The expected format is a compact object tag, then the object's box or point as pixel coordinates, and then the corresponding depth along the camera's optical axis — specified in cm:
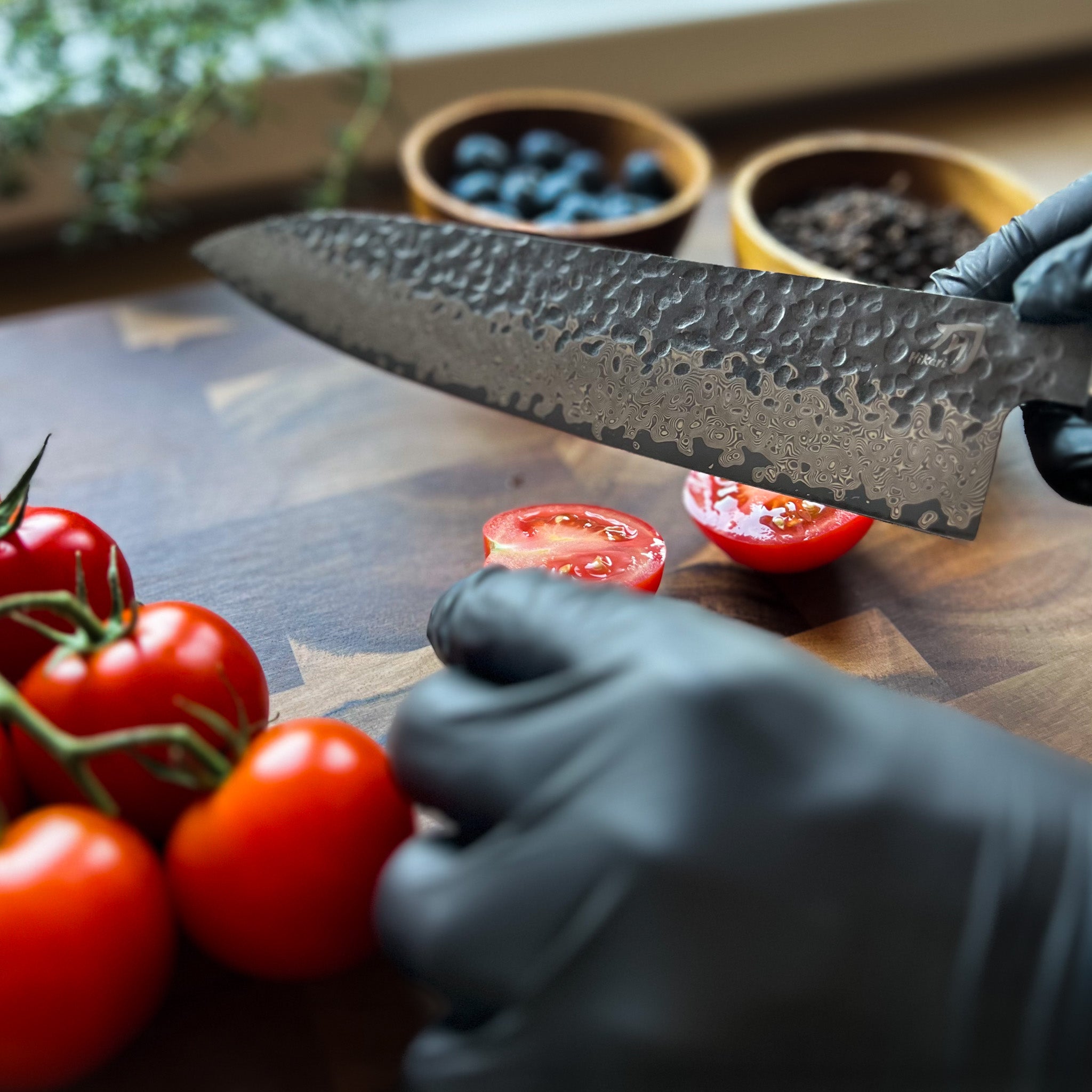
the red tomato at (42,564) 34
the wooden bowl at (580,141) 46
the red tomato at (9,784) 33
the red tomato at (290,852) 31
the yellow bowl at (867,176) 46
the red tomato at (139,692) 32
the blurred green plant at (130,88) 49
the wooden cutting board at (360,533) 38
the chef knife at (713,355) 37
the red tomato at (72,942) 30
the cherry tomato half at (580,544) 38
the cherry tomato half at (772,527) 39
